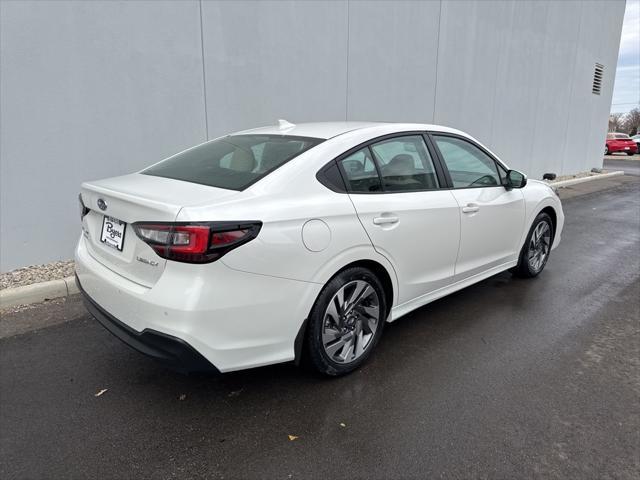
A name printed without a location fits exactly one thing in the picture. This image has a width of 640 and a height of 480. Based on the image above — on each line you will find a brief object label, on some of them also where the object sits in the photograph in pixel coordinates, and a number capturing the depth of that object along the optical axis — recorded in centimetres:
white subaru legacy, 233
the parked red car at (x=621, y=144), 3247
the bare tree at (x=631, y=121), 6181
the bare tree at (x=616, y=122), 6425
